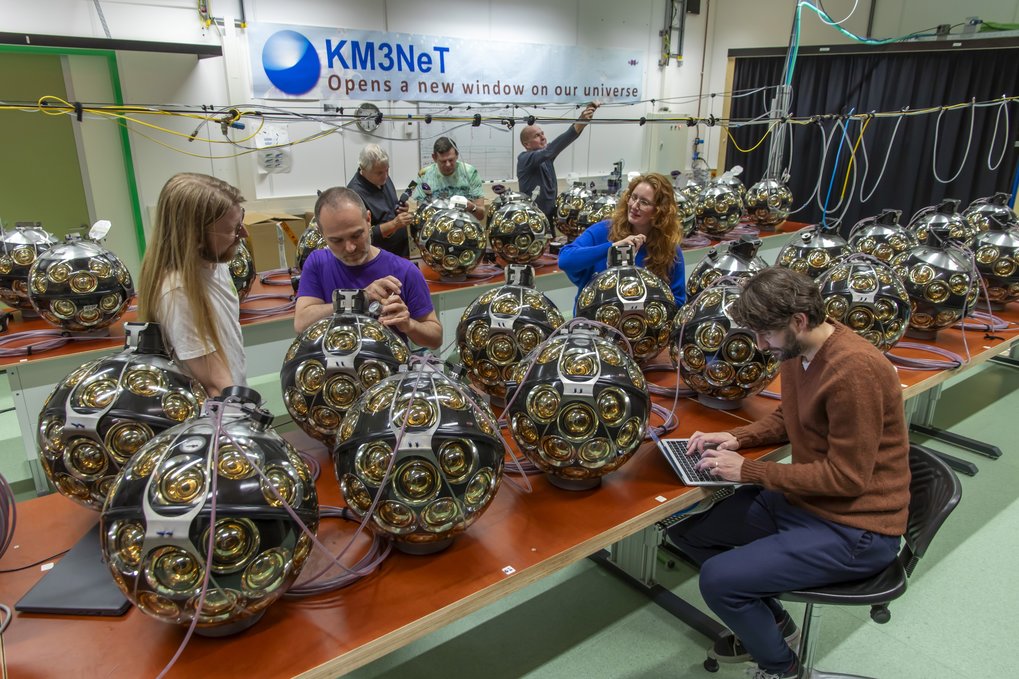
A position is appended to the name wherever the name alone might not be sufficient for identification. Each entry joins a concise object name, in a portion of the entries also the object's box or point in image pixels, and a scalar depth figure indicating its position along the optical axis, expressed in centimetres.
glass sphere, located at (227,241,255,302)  330
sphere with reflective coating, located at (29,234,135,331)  278
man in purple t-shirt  229
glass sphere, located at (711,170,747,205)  543
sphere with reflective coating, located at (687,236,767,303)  269
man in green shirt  500
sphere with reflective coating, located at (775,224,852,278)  359
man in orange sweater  175
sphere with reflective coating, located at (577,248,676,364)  240
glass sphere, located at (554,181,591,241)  507
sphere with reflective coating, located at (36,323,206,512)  150
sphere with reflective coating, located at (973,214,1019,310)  348
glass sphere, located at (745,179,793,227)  574
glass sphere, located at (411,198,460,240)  405
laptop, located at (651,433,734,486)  185
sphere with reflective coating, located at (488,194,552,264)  406
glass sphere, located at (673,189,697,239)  502
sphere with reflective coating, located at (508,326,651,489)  163
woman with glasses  300
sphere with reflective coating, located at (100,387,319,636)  114
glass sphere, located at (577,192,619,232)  484
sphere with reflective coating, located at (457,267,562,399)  215
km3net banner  655
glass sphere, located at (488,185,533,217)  426
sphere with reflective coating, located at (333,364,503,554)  138
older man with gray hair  425
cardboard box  556
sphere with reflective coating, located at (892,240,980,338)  301
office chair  180
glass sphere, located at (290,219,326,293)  360
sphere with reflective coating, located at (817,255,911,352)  263
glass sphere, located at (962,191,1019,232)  429
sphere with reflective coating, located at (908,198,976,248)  411
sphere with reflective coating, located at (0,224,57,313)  312
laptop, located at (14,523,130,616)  133
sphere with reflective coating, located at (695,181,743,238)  530
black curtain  789
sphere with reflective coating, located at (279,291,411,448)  175
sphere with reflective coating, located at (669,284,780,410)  215
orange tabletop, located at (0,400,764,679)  122
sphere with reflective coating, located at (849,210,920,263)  404
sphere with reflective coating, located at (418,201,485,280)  376
